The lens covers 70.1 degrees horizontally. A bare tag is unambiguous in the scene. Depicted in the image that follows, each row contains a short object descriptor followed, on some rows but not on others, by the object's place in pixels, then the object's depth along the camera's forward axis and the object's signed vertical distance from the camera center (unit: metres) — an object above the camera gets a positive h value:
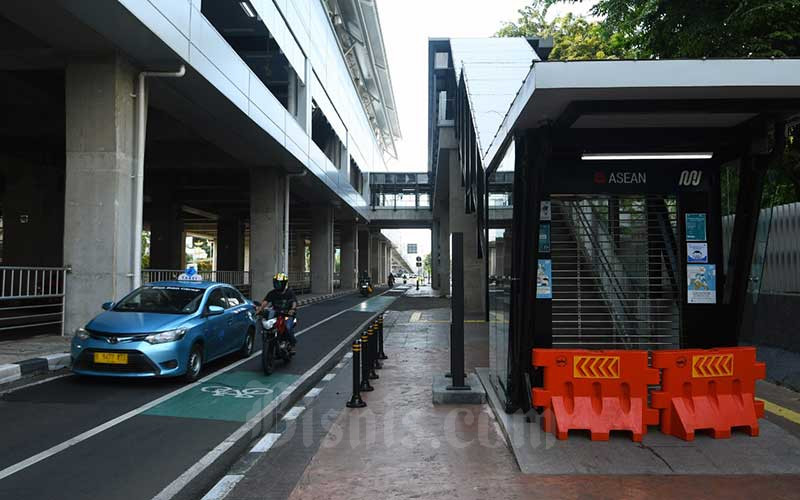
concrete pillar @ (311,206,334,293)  37.62 +1.18
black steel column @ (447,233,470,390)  7.05 -0.38
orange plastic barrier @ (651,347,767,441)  5.59 -1.23
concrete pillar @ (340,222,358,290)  50.44 +1.32
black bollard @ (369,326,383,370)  9.41 -1.35
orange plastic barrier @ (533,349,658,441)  5.57 -1.16
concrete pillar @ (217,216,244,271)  44.16 +1.84
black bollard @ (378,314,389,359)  10.63 -1.48
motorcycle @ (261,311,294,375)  9.29 -1.27
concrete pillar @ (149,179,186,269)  32.12 +2.27
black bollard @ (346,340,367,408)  7.16 -1.57
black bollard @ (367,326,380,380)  9.01 -1.34
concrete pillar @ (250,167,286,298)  25.09 +1.74
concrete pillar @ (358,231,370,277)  63.53 +2.00
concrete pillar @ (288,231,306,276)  68.62 +1.75
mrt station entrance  6.09 +0.39
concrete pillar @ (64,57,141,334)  12.06 +1.70
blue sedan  7.92 -0.98
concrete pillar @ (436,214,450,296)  33.22 +0.79
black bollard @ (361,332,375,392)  8.10 -1.40
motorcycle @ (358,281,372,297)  36.62 -1.33
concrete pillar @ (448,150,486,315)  22.48 +0.45
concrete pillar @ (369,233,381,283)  72.59 +1.17
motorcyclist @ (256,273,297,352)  10.08 -0.59
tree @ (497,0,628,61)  13.96 +9.05
